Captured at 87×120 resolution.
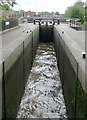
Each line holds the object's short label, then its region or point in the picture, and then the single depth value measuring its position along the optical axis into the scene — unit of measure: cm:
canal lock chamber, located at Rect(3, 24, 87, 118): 459
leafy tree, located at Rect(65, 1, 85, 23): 6011
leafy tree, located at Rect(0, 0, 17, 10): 834
